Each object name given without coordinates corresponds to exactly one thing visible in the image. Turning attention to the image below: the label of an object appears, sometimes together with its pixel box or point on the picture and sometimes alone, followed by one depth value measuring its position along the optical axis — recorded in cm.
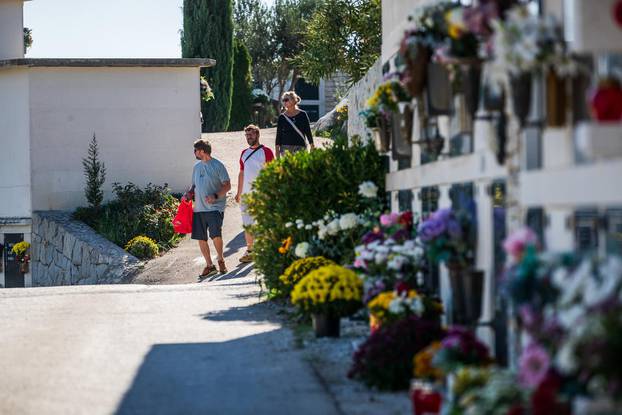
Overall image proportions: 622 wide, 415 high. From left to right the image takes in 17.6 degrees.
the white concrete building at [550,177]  819
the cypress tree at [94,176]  3585
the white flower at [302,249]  1890
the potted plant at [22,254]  3640
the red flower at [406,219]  1626
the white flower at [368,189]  1890
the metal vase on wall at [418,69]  1321
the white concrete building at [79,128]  3642
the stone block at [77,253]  3353
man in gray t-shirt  2680
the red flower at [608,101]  794
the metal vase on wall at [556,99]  916
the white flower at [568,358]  763
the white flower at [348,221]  1859
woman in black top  2625
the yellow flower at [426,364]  1120
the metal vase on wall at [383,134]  1778
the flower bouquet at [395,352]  1234
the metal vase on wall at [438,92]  1292
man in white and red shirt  2646
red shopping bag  2808
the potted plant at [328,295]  1566
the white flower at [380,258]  1537
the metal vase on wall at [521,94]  957
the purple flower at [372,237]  1665
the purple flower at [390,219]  1641
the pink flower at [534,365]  842
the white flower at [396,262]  1500
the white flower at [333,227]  1875
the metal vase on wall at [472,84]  1128
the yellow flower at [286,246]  1954
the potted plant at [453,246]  1247
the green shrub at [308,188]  1983
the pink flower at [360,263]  1582
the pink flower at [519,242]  939
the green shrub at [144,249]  3246
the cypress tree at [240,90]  7050
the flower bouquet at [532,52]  915
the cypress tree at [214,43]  6247
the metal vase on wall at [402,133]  1641
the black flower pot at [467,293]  1213
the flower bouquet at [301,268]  1809
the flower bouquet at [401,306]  1386
